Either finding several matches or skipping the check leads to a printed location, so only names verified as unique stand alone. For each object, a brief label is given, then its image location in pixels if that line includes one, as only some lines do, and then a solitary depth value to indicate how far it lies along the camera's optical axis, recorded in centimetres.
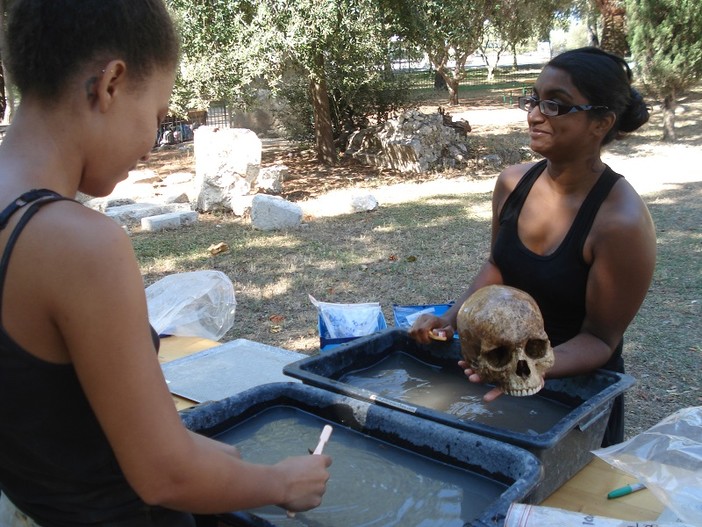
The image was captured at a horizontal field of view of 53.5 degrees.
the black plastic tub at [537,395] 158
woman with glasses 219
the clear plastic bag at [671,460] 144
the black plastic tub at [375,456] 143
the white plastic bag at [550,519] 119
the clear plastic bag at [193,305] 316
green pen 169
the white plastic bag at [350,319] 290
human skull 187
